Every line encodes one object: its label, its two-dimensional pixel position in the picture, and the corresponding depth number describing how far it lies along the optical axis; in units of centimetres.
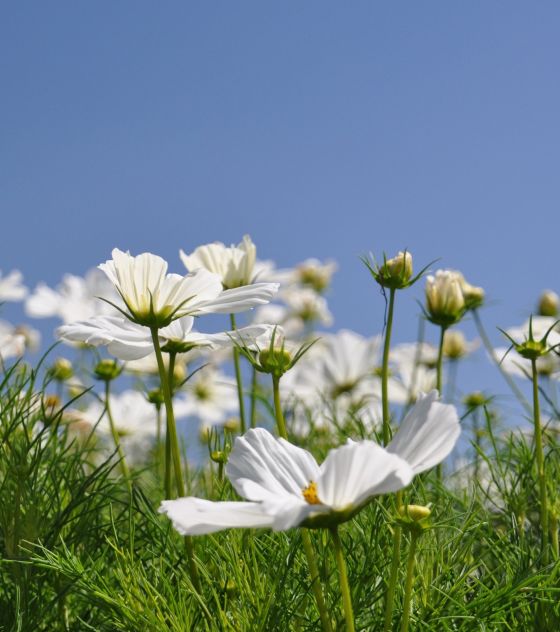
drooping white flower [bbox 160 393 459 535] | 68
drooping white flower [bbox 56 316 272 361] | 86
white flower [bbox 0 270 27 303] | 186
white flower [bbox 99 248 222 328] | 85
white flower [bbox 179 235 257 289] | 101
